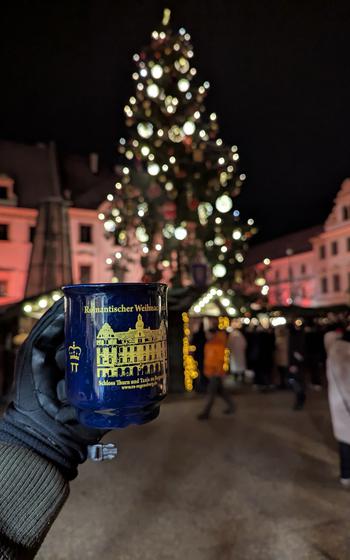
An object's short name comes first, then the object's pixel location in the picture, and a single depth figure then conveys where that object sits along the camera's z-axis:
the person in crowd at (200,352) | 13.34
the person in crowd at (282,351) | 12.61
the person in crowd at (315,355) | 13.70
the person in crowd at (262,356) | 13.18
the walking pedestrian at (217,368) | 9.55
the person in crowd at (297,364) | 10.20
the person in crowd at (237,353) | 14.51
